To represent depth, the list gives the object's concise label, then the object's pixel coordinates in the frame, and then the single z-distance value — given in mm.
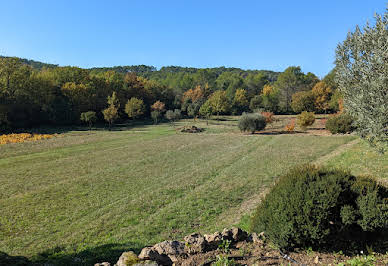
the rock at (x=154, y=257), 4543
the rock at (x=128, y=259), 4516
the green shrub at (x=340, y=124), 31688
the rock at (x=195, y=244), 4966
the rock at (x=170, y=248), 4848
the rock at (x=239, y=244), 5312
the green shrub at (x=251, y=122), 38375
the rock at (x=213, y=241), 5152
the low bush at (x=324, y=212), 5074
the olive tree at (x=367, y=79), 8594
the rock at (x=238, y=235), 5574
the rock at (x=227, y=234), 5459
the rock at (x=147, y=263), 4323
